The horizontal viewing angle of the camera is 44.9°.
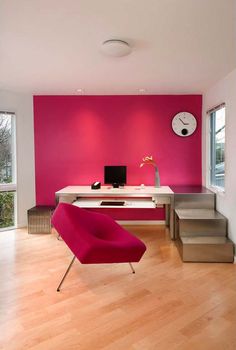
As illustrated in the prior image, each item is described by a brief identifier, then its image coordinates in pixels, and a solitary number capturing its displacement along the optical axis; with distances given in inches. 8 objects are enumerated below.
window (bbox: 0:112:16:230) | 192.1
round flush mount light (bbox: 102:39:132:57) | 106.6
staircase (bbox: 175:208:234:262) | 137.6
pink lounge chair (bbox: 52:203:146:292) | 103.3
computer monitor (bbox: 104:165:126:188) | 192.2
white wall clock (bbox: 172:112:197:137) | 198.1
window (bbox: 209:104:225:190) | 165.9
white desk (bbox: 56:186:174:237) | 168.2
